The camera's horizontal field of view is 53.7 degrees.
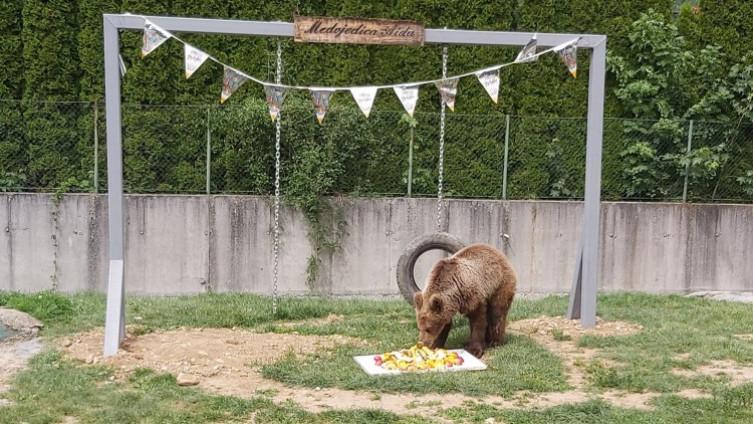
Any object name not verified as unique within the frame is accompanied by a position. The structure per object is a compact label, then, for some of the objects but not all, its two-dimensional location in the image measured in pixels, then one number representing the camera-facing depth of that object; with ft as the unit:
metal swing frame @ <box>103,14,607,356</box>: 26.13
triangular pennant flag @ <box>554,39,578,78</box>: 29.32
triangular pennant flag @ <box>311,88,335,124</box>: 28.66
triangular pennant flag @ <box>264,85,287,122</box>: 28.14
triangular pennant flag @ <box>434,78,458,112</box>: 29.35
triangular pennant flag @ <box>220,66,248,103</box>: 27.32
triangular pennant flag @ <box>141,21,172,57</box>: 26.20
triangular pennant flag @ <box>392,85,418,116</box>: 28.76
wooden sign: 27.63
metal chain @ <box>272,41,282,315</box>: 28.66
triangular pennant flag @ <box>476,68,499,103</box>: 28.91
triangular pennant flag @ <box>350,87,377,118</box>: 28.30
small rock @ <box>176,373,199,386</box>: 21.93
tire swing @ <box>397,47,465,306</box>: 30.01
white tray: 23.12
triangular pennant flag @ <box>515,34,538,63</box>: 28.99
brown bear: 25.36
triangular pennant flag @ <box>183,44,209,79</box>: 26.50
